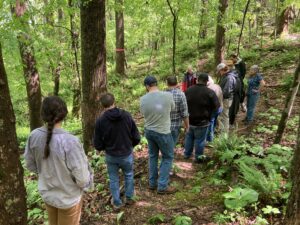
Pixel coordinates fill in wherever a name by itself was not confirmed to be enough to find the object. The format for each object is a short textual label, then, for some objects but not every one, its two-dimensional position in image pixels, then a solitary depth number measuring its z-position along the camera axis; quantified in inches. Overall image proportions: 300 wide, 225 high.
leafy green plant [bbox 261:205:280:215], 133.3
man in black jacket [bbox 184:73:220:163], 210.5
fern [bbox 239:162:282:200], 146.0
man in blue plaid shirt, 192.5
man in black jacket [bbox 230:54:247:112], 291.3
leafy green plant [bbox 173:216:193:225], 140.5
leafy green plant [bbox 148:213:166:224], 148.5
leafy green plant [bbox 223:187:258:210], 141.8
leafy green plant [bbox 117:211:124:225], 155.0
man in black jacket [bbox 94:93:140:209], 151.9
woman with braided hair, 102.4
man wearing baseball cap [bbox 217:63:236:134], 245.7
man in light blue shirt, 172.4
